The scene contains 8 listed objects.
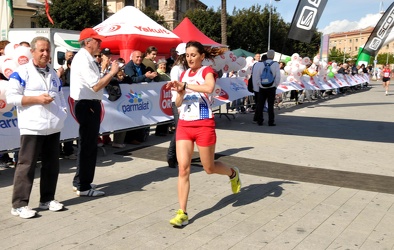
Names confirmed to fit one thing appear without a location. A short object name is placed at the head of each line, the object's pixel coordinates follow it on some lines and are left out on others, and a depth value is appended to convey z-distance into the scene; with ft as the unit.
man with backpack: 37.83
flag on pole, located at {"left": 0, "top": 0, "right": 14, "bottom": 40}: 43.05
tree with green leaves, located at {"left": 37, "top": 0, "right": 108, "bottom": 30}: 153.63
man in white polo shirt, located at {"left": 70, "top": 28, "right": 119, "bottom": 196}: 15.55
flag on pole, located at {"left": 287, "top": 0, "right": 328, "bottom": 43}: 42.93
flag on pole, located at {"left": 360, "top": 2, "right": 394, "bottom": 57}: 86.91
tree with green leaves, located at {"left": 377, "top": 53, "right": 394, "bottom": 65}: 398.77
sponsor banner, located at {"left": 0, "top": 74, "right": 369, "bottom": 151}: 20.77
